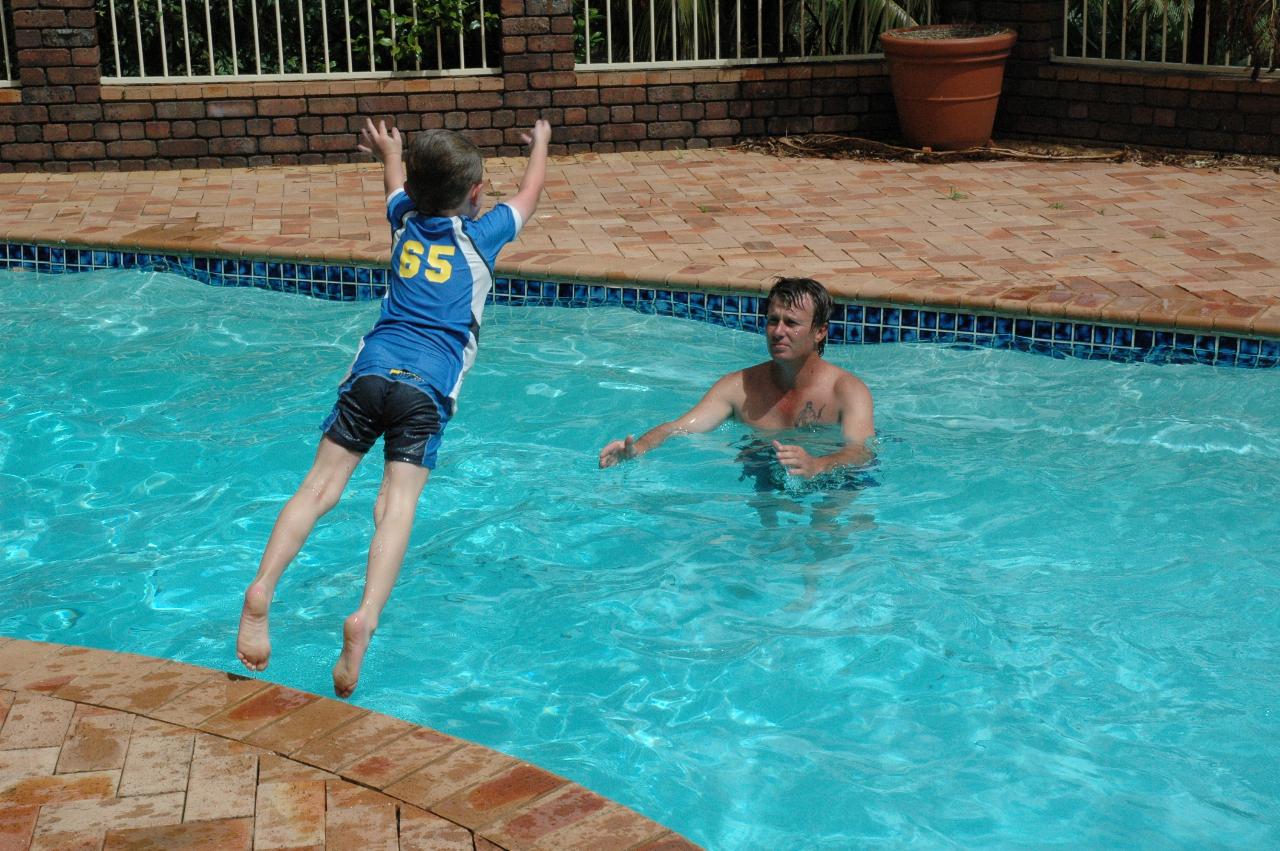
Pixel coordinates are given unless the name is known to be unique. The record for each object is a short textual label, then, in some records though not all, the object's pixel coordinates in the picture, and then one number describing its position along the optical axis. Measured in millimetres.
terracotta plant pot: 10609
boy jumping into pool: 4121
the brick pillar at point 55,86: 10594
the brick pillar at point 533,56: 10961
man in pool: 5250
